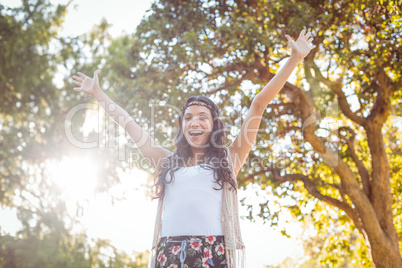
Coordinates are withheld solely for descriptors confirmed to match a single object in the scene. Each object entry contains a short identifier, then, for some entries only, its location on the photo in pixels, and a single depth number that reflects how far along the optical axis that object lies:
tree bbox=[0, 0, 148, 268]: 8.91
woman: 2.23
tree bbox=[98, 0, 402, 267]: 7.22
